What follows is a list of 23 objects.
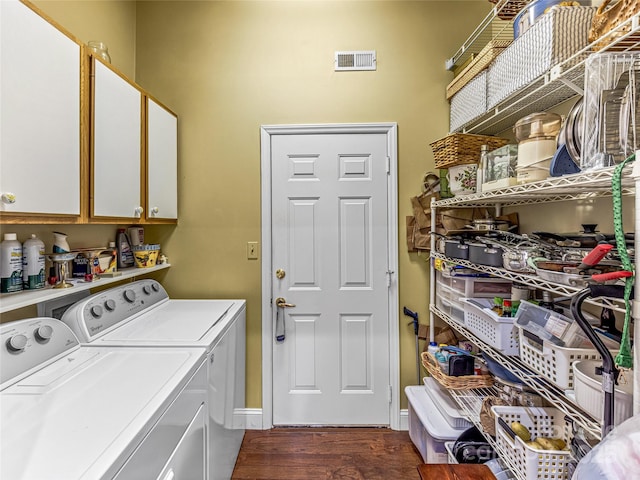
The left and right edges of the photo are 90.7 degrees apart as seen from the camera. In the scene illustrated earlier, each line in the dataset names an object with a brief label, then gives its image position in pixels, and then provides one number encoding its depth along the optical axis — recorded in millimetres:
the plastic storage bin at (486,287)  1637
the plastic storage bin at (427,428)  1675
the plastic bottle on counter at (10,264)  1237
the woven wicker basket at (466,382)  1644
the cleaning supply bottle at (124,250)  1960
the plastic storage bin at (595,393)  804
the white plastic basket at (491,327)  1326
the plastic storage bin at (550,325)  1011
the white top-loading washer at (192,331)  1406
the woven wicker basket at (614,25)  913
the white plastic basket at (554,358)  990
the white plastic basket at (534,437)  1069
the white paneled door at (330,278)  2201
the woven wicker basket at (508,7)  1521
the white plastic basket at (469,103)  1717
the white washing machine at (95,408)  730
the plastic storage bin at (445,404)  1687
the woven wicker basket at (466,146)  1760
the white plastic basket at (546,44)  1154
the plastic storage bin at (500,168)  1335
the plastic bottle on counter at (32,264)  1322
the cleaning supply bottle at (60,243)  1468
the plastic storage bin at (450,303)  1770
